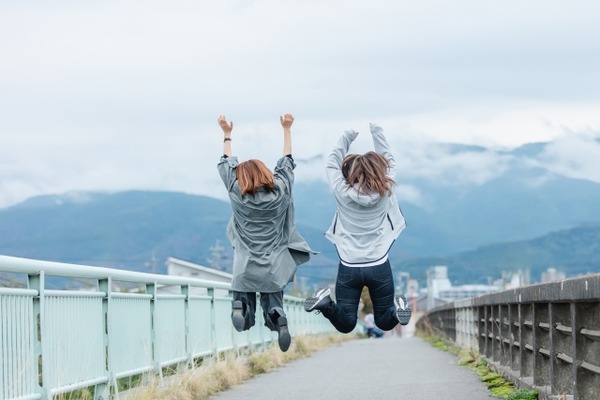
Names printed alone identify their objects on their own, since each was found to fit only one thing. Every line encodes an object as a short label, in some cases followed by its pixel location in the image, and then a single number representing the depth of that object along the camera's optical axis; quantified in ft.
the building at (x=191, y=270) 186.80
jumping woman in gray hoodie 36.42
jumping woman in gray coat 37.45
